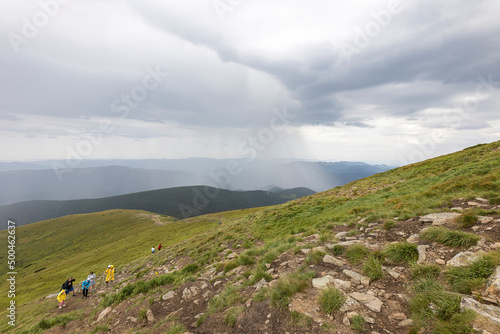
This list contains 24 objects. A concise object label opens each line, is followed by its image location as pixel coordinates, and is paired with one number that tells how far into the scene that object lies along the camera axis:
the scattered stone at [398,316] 4.90
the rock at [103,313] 11.31
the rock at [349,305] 5.52
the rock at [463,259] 5.59
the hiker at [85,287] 18.26
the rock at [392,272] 6.25
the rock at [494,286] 4.38
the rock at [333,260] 8.05
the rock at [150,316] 9.00
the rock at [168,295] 10.31
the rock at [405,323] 4.69
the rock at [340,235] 10.99
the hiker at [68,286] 17.69
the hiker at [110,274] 21.73
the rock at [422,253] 6.47
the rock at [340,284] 6.47
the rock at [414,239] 7.69
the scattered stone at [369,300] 5.30
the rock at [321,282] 6.78
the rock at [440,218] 8.49
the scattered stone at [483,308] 3.97
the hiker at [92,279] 19.94
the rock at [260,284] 8.13
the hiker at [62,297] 16.75
